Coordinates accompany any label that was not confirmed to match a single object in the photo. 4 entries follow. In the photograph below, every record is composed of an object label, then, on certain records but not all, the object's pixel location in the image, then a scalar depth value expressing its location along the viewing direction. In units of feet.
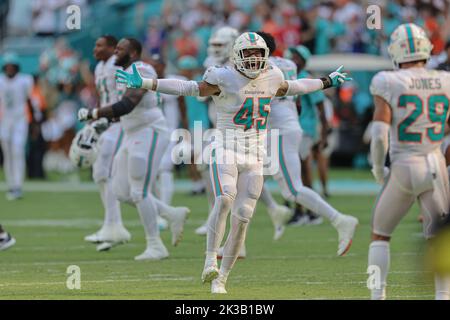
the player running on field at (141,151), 65.16
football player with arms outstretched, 51.55
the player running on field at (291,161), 64.23
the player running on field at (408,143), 44.86
